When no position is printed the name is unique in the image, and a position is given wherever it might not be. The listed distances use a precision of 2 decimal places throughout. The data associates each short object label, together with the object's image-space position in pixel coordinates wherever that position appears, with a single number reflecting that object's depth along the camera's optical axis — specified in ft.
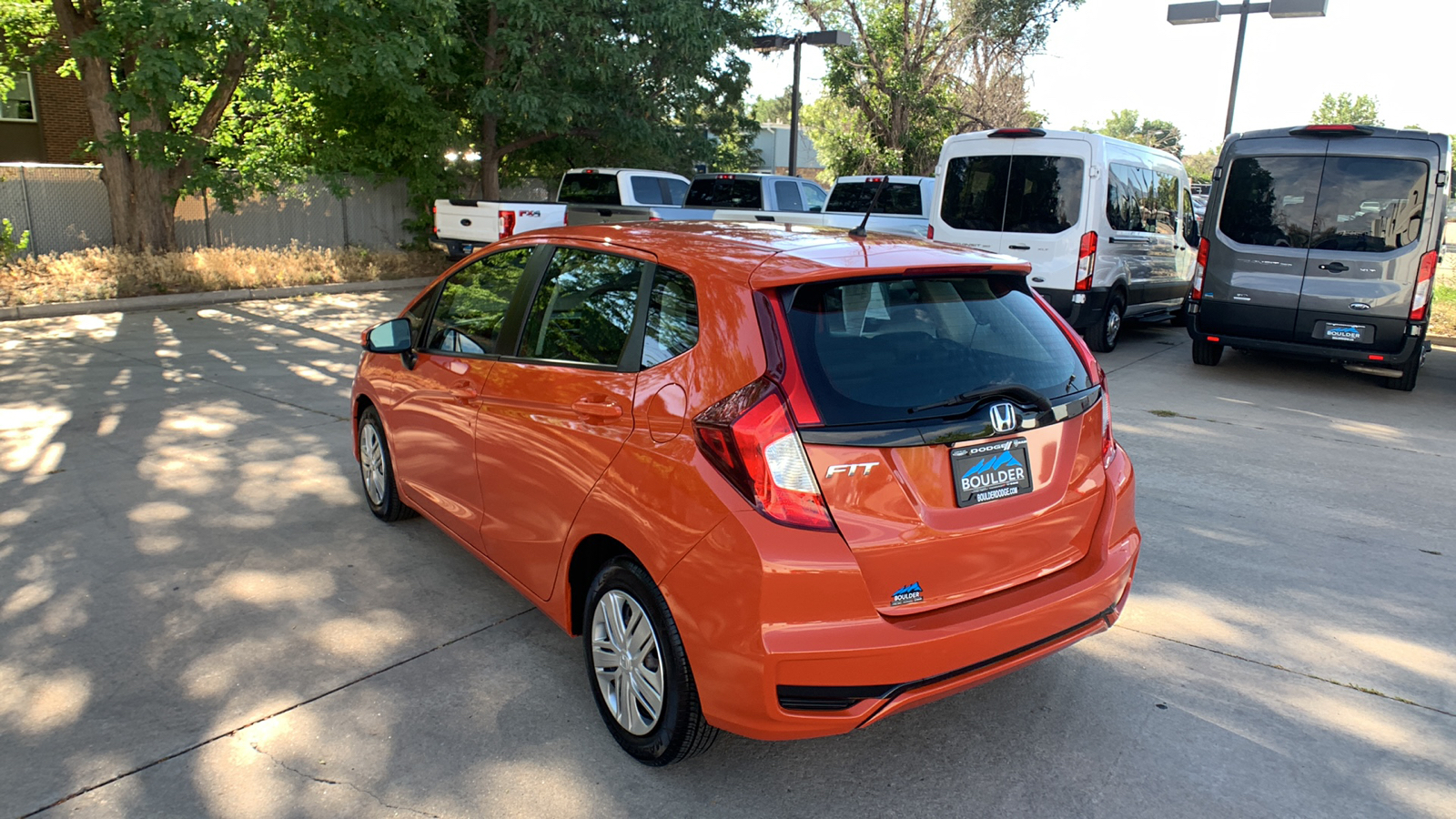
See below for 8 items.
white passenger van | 35.70
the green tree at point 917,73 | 94.73
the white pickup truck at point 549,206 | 48.91
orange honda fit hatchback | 8.65
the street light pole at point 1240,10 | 54.29
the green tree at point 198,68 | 39.60
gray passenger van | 30.68
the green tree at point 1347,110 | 203.41
